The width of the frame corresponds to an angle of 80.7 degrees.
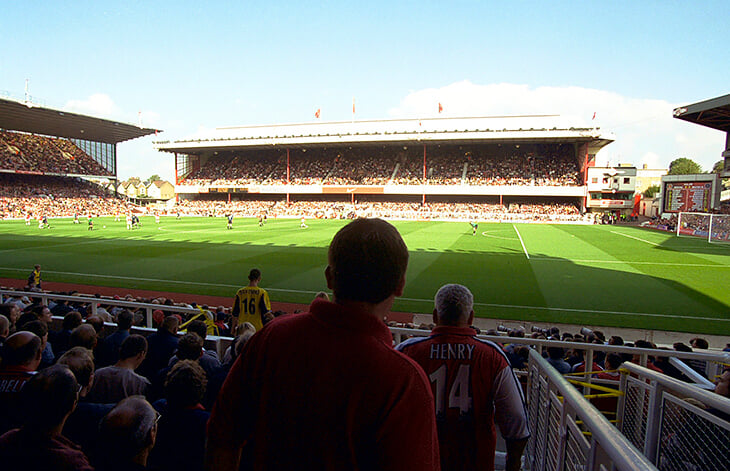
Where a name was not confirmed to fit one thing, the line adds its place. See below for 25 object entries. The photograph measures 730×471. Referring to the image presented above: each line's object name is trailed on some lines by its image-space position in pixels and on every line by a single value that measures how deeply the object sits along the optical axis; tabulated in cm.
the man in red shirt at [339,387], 136
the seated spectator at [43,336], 466
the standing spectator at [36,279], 1414
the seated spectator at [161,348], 511
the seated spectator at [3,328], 529
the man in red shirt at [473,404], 270
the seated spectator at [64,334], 559
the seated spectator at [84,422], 316
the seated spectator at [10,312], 657
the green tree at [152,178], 18361
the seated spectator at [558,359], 562
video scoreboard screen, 3647
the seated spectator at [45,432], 227
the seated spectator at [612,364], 521
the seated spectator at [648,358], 564
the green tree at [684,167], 10262
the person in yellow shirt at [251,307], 780
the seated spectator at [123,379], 381
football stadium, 367
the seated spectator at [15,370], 328
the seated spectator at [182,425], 269
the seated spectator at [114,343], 537
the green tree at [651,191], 8325
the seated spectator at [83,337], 471
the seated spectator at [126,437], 234
